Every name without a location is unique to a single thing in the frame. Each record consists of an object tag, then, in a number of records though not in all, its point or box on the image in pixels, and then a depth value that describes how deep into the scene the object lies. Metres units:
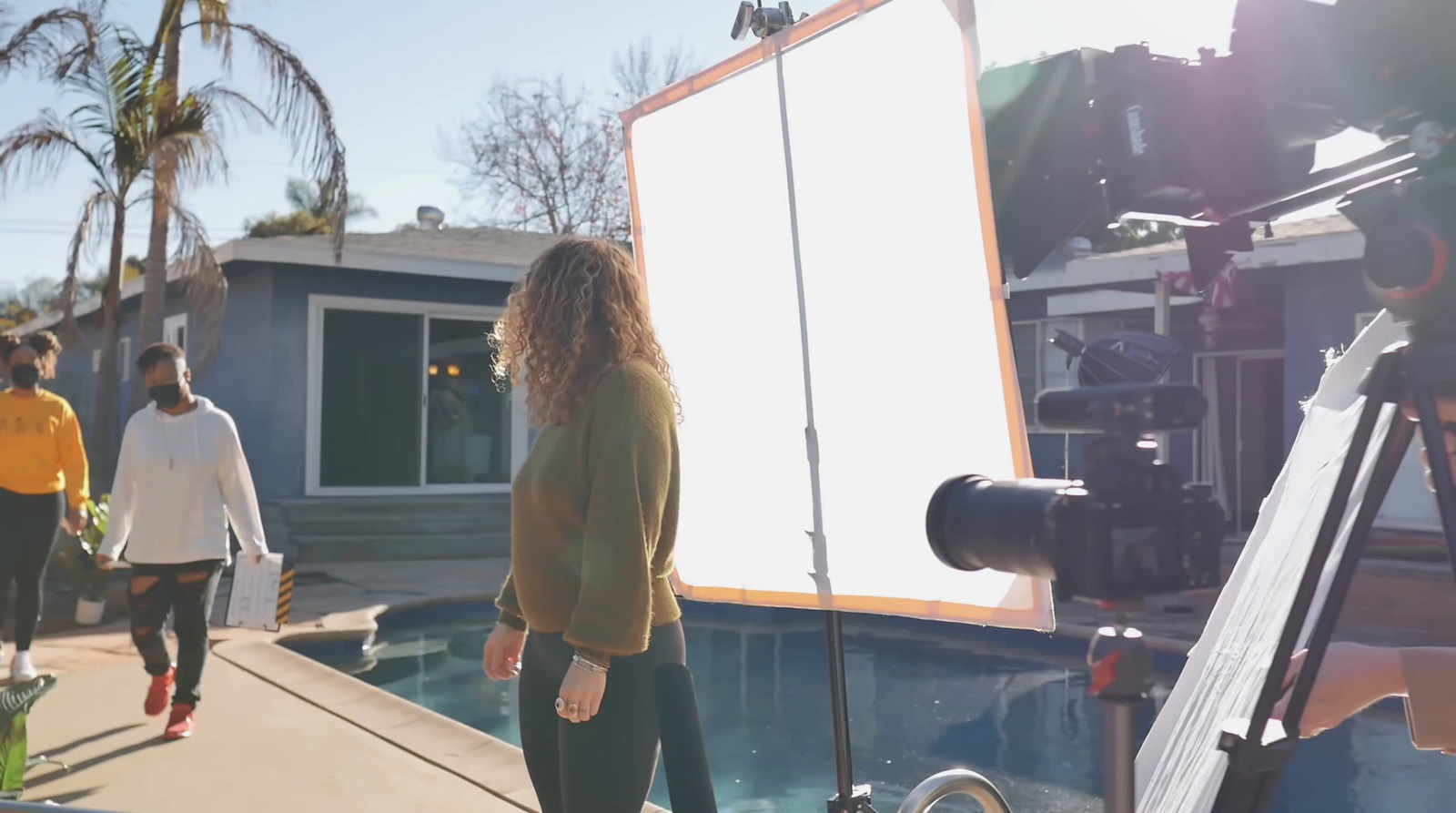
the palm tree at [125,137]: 10.66
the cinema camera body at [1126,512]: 1.27
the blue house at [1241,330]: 11.31
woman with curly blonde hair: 1.97
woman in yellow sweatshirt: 5.57
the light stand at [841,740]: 2.30
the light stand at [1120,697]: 1.27
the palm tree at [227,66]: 11.03
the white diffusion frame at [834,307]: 1.96
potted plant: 7.74
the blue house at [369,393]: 12.72
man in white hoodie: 4.63
